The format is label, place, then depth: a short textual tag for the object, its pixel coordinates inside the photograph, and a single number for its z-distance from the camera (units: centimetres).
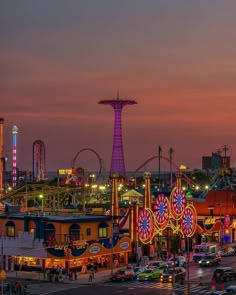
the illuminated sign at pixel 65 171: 16720
